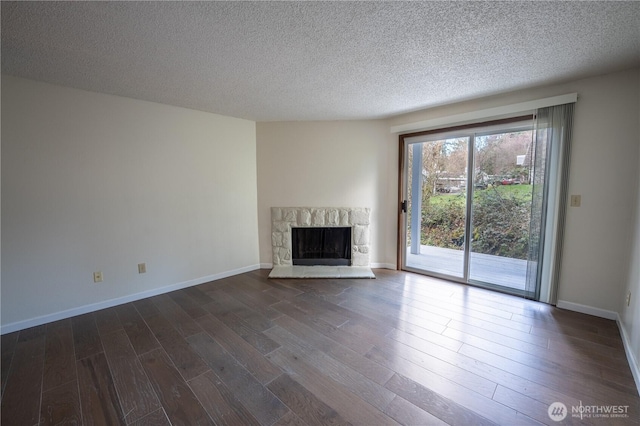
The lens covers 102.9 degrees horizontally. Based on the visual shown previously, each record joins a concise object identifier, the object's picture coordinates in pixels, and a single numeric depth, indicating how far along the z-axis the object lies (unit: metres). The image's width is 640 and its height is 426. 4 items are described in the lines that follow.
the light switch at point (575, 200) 2.55
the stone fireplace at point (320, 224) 4.04
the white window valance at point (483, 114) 2.56
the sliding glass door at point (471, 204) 2.99
